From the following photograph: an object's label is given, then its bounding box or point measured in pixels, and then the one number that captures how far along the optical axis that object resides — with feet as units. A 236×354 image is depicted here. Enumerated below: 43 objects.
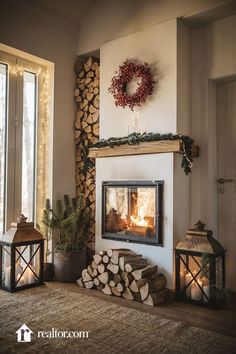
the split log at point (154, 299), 9.96
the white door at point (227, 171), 11.46
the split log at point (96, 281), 11.30
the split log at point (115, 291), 10.72
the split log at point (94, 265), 11.44
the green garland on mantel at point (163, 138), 10.89
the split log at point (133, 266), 10.39
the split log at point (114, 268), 10.76
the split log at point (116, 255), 10.82
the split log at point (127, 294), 10.43
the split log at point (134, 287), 10.24
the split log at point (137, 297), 10.30
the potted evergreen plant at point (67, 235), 12.48
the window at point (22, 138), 12.49
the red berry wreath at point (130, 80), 11.81
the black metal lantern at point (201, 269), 9.77
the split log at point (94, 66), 14.28
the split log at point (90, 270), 11.58
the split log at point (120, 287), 10.57
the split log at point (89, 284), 11.48
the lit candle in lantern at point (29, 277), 11.50
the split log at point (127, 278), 10.46
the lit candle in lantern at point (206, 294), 9.93
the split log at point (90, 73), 14.37
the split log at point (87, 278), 11.59
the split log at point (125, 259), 10.60
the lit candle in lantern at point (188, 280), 10.55
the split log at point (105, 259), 11.12
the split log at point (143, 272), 10.22
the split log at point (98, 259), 11.34
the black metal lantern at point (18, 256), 10.96
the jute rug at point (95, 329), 7.16
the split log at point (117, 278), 10.75
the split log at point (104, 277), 10.97
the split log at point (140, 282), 10.19
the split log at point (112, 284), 10.81
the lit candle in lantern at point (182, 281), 10.55
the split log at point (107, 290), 10.91
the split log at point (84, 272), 11.77
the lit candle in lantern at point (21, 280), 11.25
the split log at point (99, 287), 11.30
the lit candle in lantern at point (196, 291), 10.18
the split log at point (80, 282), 11.81
